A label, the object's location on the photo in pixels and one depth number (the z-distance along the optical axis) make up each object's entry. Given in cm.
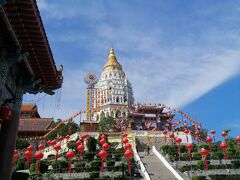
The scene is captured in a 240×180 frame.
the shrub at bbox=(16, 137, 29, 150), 2979
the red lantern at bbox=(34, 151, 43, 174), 1583
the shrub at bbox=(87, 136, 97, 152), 2470
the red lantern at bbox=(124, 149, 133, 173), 1639
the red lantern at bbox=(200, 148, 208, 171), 1626
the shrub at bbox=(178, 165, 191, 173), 1706
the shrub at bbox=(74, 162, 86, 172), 1809
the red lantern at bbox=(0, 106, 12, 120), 520
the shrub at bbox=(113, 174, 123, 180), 1597
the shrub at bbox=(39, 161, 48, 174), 1868
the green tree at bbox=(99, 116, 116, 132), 3467
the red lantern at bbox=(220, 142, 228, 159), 1881
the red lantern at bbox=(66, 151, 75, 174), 1648
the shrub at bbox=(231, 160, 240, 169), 1843
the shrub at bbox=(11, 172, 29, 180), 1503
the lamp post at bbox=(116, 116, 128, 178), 3335
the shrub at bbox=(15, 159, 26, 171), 2202
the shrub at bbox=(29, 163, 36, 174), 1869
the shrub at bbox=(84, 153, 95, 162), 2229
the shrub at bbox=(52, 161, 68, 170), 1923
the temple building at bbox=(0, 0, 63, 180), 474
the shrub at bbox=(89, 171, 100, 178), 1629
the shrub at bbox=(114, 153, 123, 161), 2144
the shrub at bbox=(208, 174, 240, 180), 1584
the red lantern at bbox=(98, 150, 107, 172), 1638
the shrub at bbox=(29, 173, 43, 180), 1620
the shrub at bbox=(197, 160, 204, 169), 1758
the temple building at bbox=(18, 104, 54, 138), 3486
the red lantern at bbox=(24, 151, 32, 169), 1885
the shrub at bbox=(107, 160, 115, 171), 1865
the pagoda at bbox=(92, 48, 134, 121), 5205
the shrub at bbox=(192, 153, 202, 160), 2044
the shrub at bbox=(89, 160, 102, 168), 1855
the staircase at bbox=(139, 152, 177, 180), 1653
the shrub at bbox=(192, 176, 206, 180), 1514
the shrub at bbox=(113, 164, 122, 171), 1767
